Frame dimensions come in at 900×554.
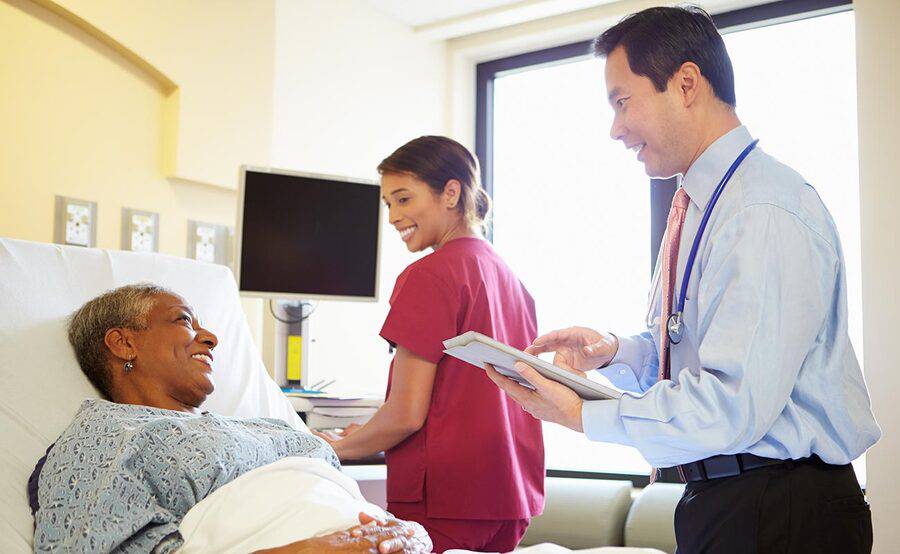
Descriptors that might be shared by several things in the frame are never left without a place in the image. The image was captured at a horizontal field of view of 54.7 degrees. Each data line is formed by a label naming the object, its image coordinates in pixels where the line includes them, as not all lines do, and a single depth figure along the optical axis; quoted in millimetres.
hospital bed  1620
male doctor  1201
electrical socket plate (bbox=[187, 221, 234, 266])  3078
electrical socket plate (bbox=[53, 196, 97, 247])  2633
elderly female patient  1375
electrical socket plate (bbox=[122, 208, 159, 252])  2828
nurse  1902
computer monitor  2920
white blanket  1386
